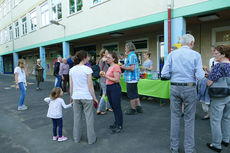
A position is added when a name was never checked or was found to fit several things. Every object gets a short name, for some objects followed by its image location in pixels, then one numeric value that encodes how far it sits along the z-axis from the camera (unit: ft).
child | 10.07
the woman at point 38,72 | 30.30
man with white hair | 7.75
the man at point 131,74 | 13.19
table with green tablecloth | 16.33
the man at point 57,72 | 25.85
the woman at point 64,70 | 24.62
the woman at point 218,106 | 8.18
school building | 20.30
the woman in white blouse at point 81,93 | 9.42
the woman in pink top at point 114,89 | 10.77
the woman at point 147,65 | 19.63
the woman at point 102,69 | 14.34
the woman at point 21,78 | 17.03
